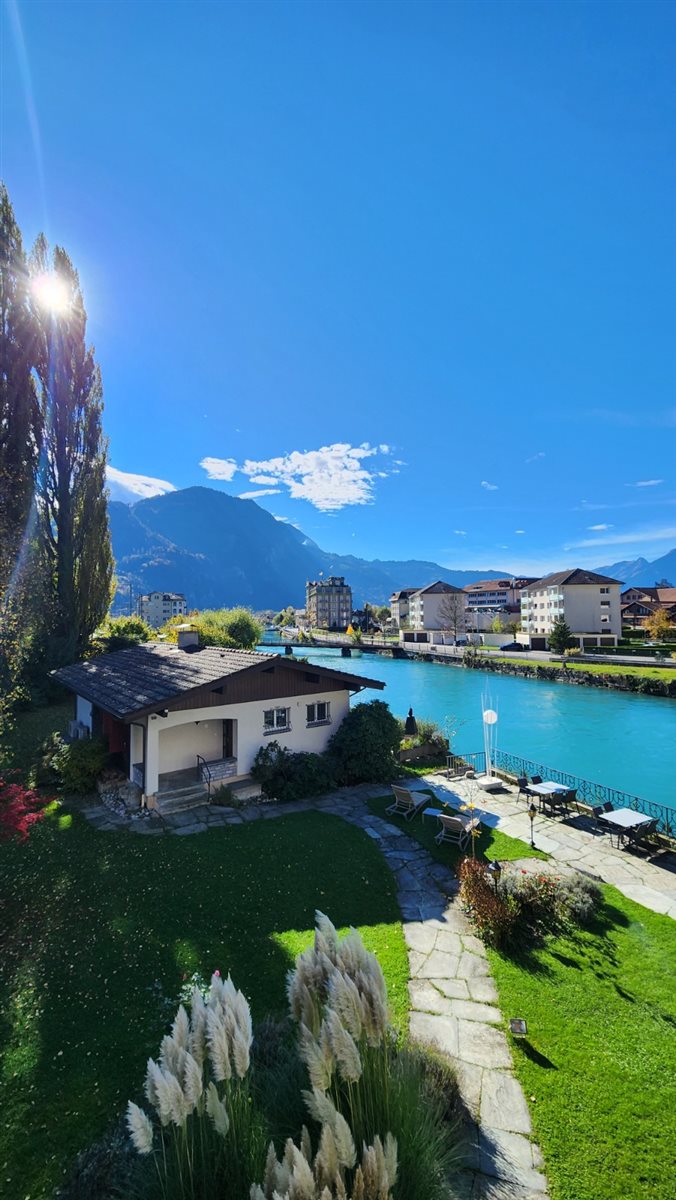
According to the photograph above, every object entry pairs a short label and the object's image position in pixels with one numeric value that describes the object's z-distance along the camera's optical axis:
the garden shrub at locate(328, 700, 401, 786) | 14.73
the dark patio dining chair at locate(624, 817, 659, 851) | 11.14
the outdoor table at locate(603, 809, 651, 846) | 11.12
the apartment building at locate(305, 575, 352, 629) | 142.50
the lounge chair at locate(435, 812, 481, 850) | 10.27
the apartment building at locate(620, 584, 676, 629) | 83.50
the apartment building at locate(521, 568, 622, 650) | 73.31
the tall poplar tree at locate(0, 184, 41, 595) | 20.20
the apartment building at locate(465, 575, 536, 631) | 110.94
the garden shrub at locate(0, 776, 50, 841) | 7.63
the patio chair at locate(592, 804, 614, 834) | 12.17
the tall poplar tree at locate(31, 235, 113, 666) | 24.52
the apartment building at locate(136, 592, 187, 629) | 150.38
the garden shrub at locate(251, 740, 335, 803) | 13.25
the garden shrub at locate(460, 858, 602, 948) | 7.33
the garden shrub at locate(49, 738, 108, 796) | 13.27
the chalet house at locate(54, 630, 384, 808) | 12.05
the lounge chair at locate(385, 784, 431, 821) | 12.16
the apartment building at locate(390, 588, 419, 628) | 124.75
